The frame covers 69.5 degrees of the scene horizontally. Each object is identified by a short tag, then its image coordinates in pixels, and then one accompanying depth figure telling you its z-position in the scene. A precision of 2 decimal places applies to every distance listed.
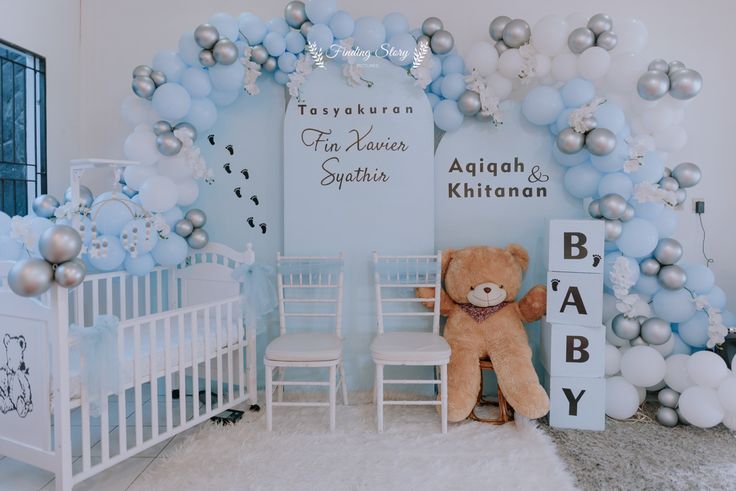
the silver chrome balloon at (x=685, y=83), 2.63
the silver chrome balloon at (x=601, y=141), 2.60
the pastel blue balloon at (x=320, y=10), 2.77
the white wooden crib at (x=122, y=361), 1.91
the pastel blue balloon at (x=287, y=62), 2.92
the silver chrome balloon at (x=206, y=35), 2.66
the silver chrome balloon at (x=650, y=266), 2.74
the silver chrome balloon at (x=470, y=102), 2.86
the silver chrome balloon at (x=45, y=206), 2.72
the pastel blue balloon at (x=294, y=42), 2.88
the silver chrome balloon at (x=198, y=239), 2.91
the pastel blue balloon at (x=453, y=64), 2.92
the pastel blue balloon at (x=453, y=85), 2.88
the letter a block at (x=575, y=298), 2.61
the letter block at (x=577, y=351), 2.60
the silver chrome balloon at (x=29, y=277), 1.72
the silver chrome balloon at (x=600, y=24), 2.70
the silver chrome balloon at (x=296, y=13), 2.83
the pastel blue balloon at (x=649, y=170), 2.71
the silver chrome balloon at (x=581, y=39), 2.69
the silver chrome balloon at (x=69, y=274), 1.78
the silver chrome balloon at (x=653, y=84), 2.62
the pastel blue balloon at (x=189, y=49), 2.74
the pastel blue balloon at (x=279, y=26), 2.89
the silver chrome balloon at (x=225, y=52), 2.67
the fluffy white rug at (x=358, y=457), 2.10
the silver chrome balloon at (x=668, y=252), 2.71
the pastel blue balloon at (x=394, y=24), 2.86
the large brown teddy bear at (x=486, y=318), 2.62
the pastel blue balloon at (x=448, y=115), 2.92
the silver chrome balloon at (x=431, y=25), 2.87
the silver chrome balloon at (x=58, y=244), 1.75
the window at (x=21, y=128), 2.94
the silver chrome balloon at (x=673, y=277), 2.70
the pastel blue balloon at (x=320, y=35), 2.79
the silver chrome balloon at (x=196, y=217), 2.92
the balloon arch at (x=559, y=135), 2.65
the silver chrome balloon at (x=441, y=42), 2.85
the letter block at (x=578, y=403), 2.59
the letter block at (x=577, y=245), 2.59
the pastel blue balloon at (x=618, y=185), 2.69
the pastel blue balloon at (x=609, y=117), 2.65
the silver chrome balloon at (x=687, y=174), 2.79
